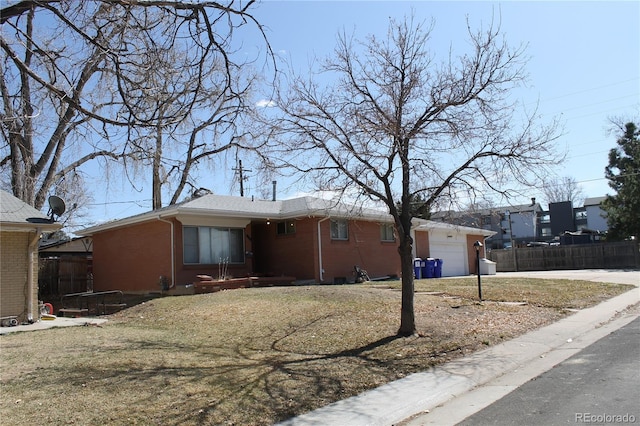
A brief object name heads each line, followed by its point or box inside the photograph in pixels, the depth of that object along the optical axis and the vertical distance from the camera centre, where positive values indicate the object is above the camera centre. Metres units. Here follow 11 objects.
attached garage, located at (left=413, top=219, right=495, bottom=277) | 28.92 +0.23
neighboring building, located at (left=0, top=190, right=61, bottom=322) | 13.89 +0.08
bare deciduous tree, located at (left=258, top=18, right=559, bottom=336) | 10.38 +2.29
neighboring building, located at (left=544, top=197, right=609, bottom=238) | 67.06 +3.53
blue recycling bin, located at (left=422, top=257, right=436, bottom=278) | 27.38 -0.97
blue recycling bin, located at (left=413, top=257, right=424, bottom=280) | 26.77 -0.92
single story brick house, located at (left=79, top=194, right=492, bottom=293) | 20.05 +0.54
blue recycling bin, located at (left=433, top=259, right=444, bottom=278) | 27.80 -1.05
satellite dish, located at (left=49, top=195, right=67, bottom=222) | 15.33 +1.73
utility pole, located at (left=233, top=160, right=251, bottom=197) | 15.70 +2.83
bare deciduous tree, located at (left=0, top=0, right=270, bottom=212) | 6.30 +2.66
